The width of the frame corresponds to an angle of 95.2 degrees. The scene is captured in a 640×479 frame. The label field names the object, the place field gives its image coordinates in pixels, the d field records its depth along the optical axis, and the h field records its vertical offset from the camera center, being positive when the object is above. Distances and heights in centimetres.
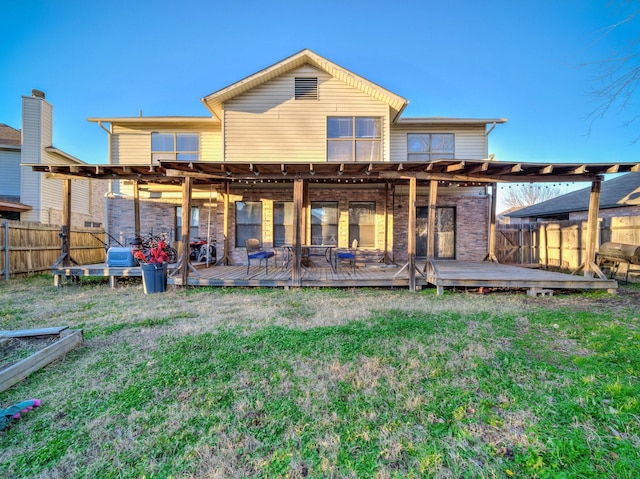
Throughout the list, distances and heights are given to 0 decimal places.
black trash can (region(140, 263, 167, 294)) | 698 -101
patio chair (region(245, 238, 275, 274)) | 782 -42
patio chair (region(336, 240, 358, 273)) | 805 -49
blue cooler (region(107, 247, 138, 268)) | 804 -61
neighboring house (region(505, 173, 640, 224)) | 1052 +152
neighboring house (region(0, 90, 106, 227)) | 1445 +337
